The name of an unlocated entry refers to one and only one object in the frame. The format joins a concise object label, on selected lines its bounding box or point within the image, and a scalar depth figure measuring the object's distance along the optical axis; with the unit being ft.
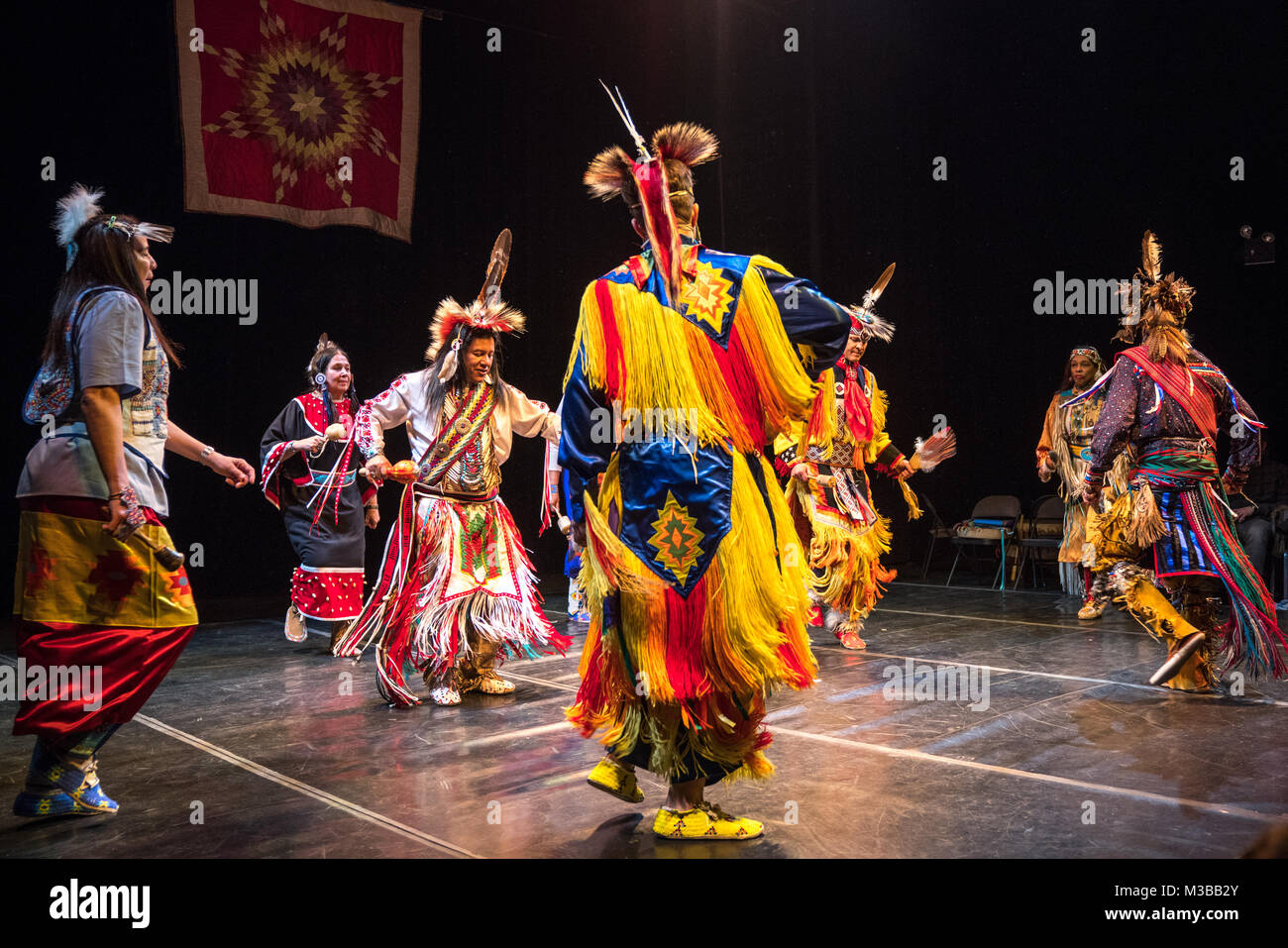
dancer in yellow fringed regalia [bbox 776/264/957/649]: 17.72
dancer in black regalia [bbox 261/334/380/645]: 18.04
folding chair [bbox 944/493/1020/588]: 26.94
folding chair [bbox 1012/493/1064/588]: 26.05
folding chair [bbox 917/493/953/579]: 28.58
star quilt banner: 21.93
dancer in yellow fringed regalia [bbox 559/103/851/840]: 7.66
